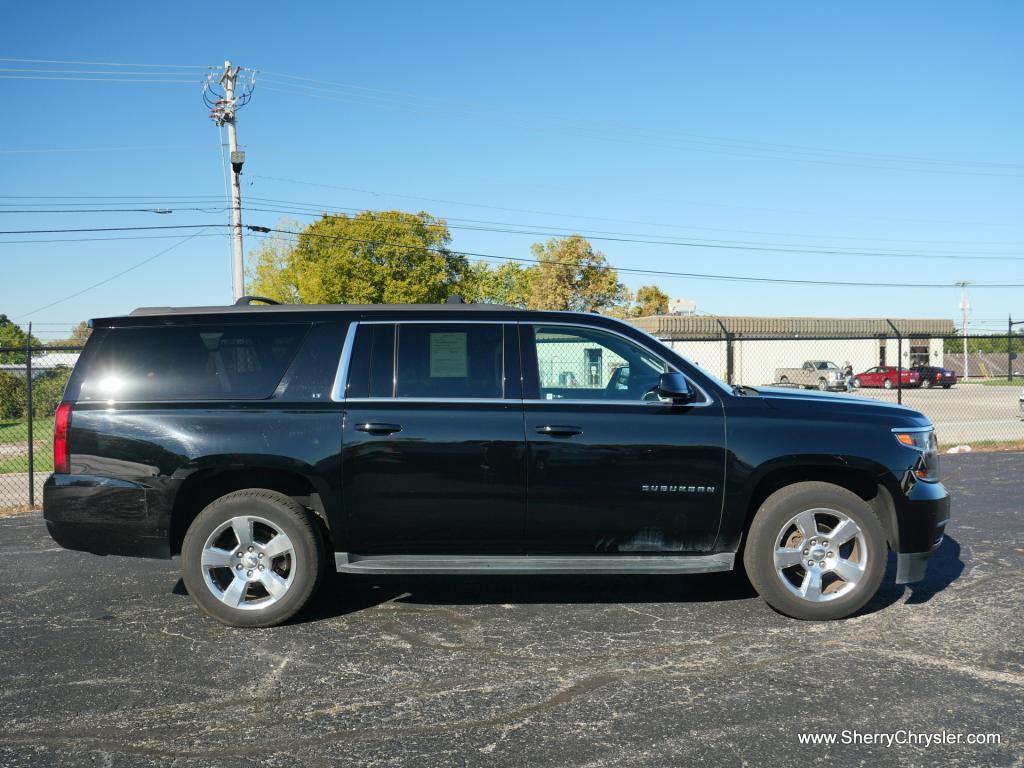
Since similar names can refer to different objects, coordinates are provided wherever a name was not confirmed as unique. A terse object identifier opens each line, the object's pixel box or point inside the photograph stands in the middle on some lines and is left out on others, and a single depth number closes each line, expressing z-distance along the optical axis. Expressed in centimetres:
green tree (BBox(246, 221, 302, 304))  5684
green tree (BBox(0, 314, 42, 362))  10572
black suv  508
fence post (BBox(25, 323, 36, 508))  928
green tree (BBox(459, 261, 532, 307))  8375
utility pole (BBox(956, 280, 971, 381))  7700
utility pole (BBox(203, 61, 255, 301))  2697
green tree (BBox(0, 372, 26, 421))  2580
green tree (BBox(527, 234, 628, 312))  5919
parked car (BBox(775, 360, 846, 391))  4519
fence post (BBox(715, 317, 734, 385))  1386
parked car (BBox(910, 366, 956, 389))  4484
